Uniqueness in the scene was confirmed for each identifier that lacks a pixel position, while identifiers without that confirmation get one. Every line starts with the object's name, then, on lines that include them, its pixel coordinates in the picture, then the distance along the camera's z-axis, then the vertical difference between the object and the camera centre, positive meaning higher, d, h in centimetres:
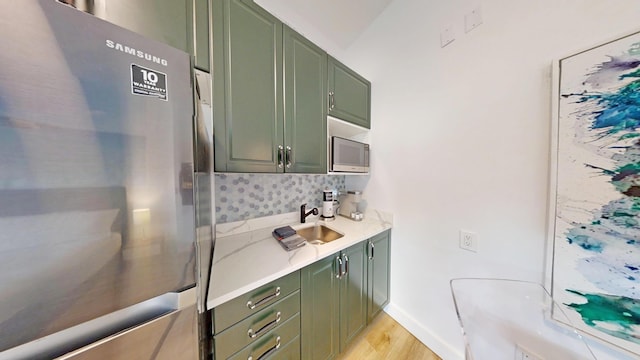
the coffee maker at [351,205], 174 -29
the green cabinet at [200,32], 82 +66
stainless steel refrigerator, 30 -3
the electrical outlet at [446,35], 123 +95
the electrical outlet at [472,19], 111 +96
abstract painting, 70 -7
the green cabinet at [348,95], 145 +68
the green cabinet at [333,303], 102 -80
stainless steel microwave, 145 +16
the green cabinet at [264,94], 94 +49
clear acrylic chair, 85 -74
